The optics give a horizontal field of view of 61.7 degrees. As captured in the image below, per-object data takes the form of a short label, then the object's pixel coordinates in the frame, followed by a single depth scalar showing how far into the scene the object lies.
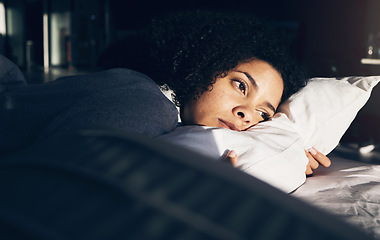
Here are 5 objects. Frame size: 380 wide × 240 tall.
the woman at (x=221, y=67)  1.11
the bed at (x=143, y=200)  0.19
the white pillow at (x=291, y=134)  0.78
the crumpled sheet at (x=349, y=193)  0.70
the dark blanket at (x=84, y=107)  0.57
